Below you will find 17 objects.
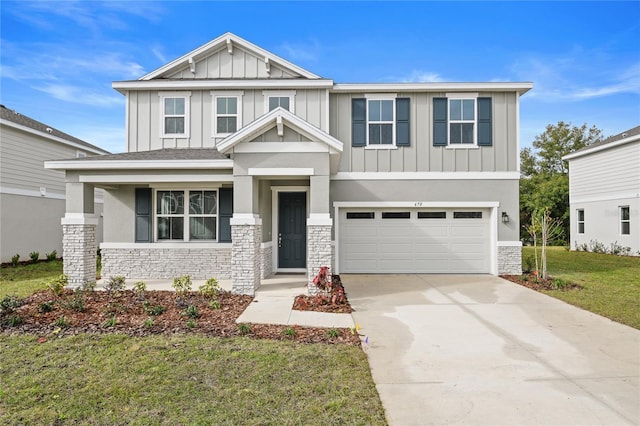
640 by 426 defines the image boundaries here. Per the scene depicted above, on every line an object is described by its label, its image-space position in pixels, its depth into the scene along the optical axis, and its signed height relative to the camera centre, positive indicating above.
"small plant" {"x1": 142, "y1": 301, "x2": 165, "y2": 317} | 6.74 -1.70
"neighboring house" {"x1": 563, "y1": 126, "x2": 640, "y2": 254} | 17.16 +1.40
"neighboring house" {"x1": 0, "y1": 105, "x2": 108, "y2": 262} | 14.09 +1.35
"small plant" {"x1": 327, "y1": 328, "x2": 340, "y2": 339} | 5.56 -1.76
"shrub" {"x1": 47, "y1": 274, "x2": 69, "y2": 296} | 8.27 -1.51
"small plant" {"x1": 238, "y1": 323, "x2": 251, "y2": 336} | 5.68 -1.74
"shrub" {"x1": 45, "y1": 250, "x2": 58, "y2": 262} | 15.48 -1.56
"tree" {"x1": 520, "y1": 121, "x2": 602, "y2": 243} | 27.44 +4.74
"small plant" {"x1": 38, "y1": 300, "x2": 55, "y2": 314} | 6.78 -1.65
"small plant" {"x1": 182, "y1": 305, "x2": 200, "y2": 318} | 6.55 -1.69
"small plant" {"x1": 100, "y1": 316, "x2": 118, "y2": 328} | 5.92 -1.70
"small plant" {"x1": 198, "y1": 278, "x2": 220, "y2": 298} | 8.20 -1.58
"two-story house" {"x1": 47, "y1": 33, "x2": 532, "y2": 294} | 11.49 +2.23
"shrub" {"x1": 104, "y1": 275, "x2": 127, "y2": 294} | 8.35 -1.50
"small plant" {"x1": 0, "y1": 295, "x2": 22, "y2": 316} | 6.47 -1.54
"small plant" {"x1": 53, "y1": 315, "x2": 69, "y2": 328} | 5.90 -1.68
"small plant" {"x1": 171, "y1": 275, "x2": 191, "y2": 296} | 8.34 -1.51
